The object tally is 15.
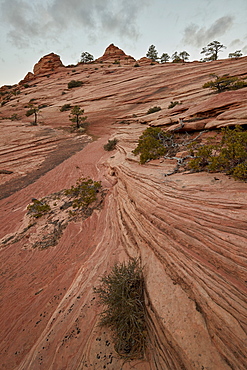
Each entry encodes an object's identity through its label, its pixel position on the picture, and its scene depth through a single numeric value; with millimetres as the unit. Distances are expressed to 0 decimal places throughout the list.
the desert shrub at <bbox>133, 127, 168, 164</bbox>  8984
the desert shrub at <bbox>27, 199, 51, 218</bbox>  8206
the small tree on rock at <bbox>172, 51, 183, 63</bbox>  59619
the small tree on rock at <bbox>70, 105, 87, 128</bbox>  24438
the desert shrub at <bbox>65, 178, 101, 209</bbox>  8452
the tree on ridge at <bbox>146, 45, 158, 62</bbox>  65000
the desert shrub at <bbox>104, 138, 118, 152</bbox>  16016
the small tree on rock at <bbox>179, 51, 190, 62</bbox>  58438
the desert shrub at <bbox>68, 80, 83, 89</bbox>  39781
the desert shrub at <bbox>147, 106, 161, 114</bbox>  18941
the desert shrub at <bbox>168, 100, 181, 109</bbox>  16422
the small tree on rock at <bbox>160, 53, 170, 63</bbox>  62969
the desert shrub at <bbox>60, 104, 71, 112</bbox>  31172
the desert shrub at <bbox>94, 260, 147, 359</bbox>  2664
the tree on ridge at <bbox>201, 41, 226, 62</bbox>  42812
